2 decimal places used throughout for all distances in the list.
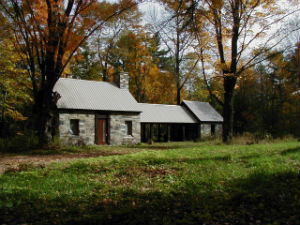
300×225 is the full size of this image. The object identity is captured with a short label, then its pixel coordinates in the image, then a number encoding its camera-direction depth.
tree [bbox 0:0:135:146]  13.71
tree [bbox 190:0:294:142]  14.87
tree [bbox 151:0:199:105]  29.06
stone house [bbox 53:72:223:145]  19.14
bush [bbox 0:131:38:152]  15.22
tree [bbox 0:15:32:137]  17.20
